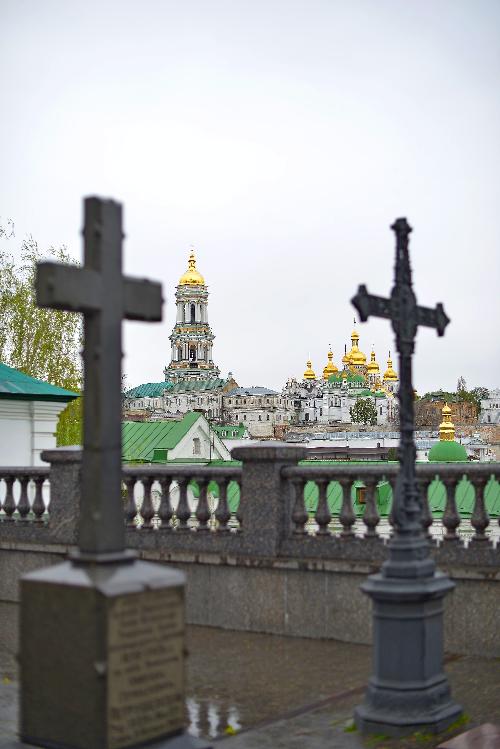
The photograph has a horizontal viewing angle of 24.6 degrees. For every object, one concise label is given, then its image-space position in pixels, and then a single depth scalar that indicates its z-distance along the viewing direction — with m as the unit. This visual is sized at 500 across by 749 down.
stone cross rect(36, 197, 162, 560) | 5.65
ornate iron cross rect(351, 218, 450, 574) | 7.08
